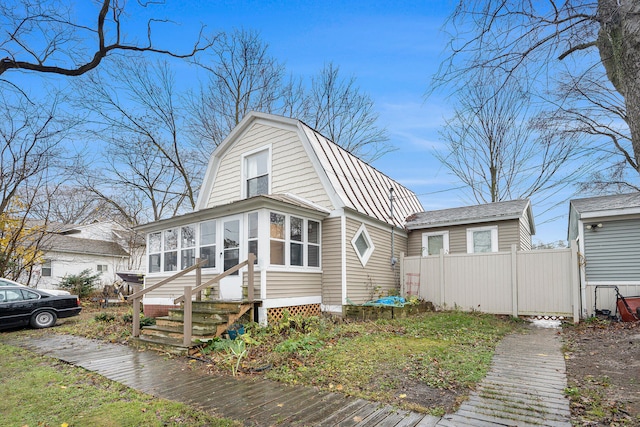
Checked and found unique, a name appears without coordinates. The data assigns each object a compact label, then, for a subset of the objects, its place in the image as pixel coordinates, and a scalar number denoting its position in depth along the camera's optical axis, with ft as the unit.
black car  36.83
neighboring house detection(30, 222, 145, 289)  71.46
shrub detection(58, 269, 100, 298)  63.36
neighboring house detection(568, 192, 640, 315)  32.76
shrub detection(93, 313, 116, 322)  38.23
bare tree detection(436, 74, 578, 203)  62.39
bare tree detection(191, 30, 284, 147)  69.10
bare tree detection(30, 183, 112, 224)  85.40
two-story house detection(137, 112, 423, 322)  30.32
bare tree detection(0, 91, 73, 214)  42.82
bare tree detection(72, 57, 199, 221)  58.95
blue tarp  34.26
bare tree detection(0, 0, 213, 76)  14.79
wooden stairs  24.89
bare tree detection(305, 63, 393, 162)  77.15
